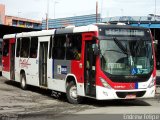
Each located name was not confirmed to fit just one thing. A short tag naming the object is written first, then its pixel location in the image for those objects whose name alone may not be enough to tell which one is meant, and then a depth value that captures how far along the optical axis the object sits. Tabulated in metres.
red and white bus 14.88
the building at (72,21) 83.55
